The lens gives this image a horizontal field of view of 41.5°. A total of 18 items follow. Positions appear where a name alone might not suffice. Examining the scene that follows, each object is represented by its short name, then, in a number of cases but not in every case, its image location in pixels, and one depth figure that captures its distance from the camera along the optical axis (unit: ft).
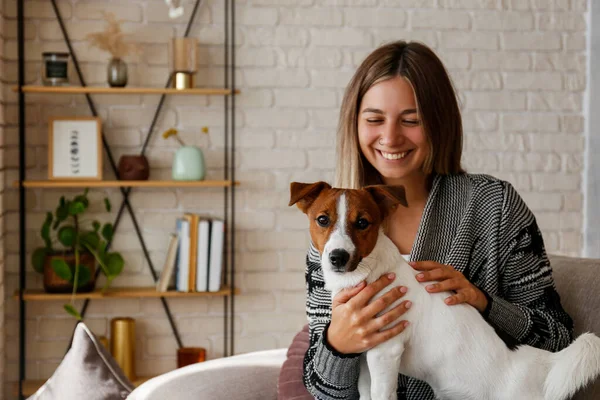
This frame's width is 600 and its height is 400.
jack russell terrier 4.48
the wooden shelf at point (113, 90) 10.66
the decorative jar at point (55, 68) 10.73
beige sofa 5.87
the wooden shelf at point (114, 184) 10.69
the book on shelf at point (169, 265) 11.06
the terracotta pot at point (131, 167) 11.02
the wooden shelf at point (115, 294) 10.85
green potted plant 10.80
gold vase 11.07
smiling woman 5.43
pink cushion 6.05
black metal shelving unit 10.86
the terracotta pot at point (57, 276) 10.83
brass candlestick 10.88
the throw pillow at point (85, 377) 6.04
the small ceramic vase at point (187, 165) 11.00
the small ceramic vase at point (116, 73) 10.88
